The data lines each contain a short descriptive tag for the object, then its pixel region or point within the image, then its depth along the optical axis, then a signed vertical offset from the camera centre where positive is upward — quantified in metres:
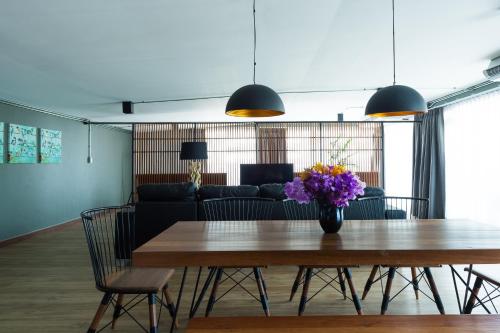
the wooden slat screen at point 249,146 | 8.38 +0.50
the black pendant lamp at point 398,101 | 2.31 +0.42
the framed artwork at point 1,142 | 5.15 +0.38
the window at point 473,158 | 5.23 +0.11
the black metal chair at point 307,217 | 3.04 -0.53
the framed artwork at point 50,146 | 6.14 +0.39
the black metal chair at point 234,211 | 3.64 -0.46
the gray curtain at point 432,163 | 6.57 +0.04
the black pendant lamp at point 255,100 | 2.30 +0.43
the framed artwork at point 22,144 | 5.37 +0.38
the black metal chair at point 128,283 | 2.08 -0.70
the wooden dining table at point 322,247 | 1.68 -0.40
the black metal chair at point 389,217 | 2.64 -0.56
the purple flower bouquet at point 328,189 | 2.07 -0.14
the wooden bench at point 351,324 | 1.40 -0.63
